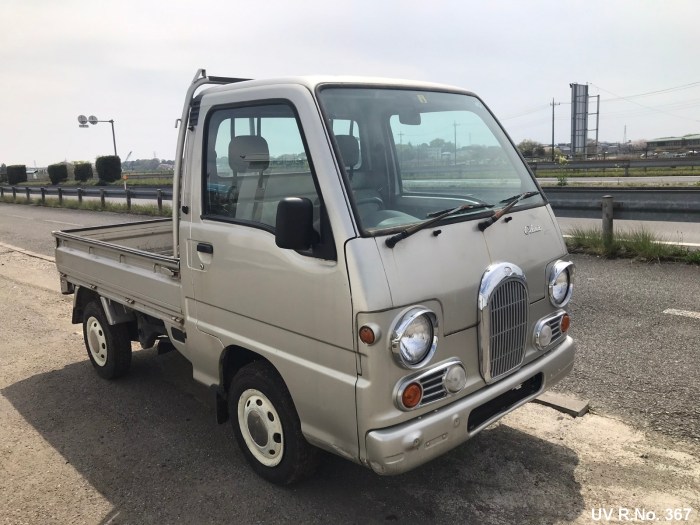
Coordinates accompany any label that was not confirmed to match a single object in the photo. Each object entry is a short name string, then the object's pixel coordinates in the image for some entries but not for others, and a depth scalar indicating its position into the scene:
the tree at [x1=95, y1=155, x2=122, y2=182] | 41.31
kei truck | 2.63
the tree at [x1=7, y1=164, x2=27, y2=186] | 45.09
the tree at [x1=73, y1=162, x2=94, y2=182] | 44.58
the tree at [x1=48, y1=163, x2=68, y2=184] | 44.94
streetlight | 35.72
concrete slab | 3.96
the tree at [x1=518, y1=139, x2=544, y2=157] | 59.12
